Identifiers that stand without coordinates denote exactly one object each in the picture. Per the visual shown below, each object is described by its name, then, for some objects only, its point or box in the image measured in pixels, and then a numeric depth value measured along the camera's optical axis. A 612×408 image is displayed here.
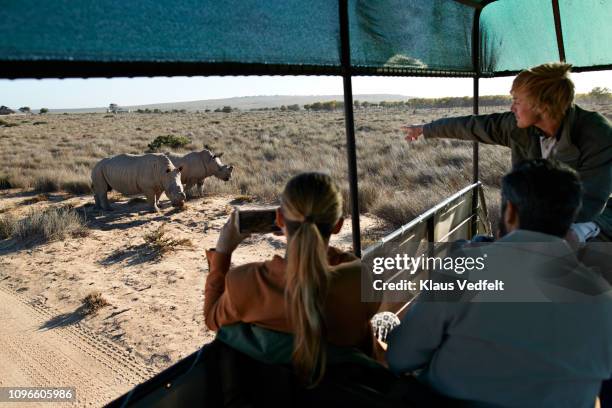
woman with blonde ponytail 1.52
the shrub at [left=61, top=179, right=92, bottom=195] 14.21
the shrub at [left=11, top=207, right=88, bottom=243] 8.66
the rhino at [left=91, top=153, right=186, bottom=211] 11.51
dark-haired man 1.38
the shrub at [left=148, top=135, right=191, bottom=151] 24.38
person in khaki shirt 2.46
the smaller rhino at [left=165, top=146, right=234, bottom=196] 13.67
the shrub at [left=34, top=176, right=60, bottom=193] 14.16
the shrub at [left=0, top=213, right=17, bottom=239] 8.94
